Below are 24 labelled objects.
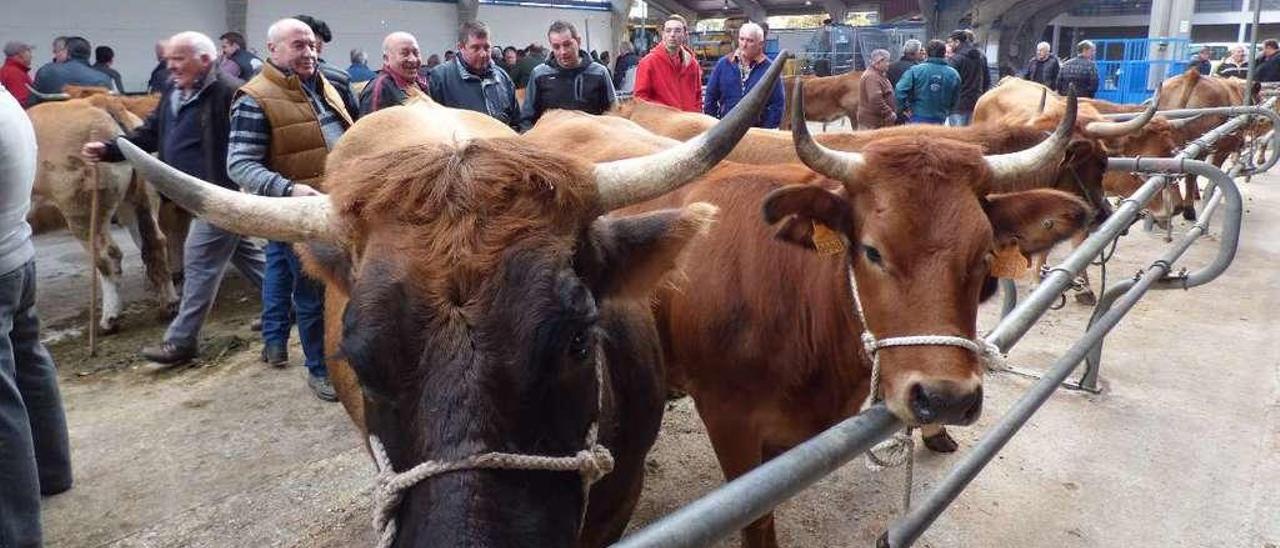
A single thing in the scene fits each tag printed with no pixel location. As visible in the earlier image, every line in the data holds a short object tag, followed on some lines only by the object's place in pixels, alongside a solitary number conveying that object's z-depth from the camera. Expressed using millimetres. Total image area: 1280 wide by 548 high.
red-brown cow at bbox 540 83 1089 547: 2334
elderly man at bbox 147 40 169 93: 9479
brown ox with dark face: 1479
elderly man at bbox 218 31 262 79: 8438
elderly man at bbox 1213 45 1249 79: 16109
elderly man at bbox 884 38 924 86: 12969
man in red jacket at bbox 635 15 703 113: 7613
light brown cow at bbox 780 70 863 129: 17312
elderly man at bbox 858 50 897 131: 11164
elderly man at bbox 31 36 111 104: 9531
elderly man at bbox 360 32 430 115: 5465
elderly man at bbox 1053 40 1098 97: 13164
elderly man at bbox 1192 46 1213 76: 16405
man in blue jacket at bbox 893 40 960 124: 10438
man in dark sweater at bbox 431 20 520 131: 6035
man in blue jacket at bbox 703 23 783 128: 7629
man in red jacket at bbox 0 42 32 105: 9758
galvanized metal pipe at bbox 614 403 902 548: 1155
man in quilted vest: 4316
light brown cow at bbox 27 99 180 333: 6234
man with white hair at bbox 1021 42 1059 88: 14438
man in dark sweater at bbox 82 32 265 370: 4914
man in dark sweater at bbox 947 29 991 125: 11836
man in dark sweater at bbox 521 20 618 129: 6453
